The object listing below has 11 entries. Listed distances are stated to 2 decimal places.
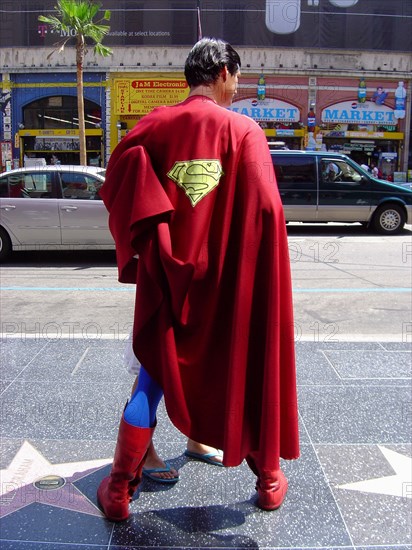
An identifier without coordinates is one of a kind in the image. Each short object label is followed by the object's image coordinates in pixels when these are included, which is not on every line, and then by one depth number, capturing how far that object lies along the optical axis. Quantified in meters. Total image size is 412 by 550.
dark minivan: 12.88
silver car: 9.10
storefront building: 26.98
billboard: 26.98
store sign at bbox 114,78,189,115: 26.98
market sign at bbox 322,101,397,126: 27.19
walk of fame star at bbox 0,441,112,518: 2.49
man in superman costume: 1.99
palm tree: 19.44
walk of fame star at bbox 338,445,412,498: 2.61
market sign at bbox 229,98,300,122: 26.98
